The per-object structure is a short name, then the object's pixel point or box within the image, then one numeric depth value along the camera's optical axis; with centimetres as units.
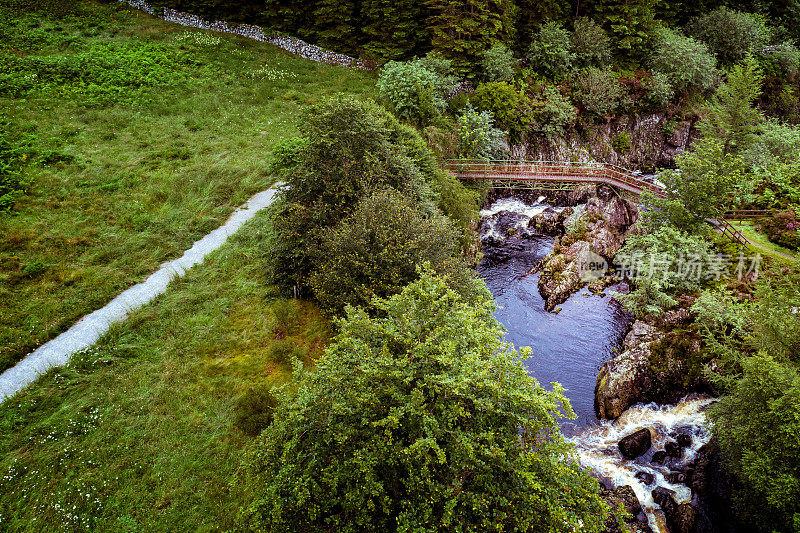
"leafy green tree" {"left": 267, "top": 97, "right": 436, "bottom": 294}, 1744
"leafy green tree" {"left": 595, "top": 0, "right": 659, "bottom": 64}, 3797
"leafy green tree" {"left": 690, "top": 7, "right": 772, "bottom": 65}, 3988
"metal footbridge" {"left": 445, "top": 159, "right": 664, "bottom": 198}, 2939
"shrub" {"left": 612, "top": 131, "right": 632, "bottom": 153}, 3634
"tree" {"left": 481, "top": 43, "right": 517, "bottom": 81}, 3448
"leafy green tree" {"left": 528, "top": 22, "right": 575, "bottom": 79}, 3628
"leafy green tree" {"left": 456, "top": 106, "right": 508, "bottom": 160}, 3061
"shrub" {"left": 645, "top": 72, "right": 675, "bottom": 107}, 3612
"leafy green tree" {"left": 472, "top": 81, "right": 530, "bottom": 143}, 3247
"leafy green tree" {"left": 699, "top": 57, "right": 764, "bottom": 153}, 2920
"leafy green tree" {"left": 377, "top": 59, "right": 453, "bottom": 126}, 2983
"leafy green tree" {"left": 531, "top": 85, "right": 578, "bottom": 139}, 3419
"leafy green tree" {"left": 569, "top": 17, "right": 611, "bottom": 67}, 3719
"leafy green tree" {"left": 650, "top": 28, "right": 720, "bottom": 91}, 3659
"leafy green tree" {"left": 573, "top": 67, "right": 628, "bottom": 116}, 3534
